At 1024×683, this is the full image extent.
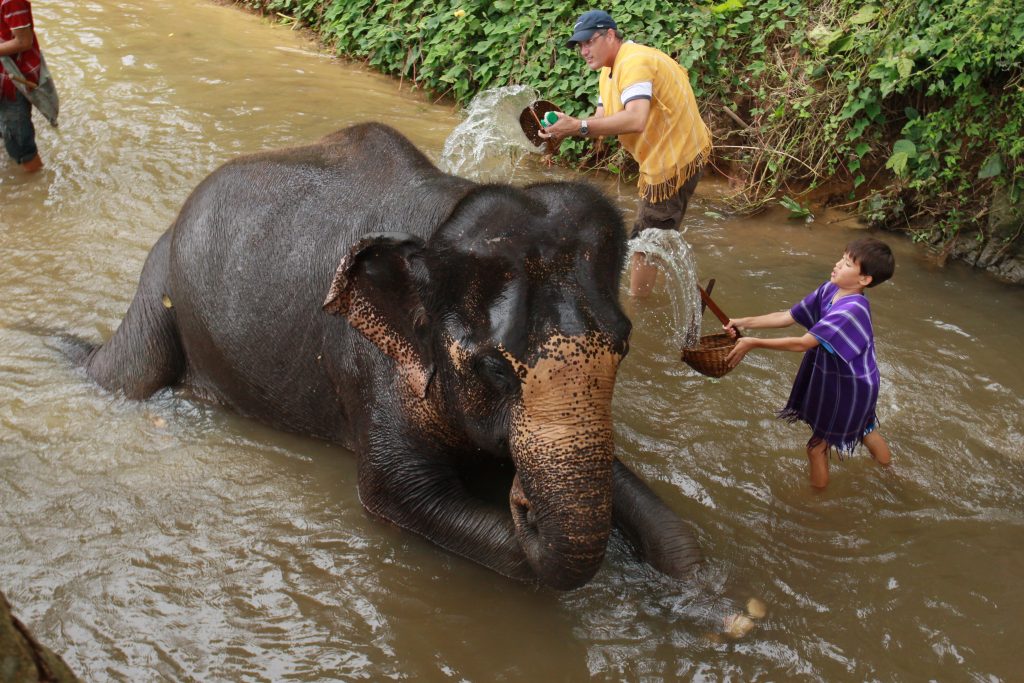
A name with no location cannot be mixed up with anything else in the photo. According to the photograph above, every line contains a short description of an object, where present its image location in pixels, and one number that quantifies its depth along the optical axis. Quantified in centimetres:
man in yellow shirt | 516
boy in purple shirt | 372
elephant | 283
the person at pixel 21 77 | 697
